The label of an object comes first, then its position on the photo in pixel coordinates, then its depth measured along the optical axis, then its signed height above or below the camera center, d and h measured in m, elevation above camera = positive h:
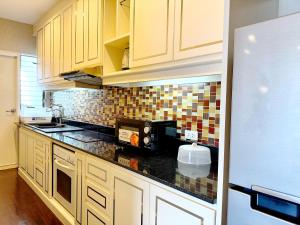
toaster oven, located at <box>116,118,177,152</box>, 1.68 -0.23
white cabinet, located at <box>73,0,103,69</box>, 2.18 +0.74
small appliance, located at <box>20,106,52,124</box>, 3.68 -0.23
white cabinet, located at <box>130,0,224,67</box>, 1.21 +0.46
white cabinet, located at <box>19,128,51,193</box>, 2.61 -0.74
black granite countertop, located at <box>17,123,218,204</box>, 1.06 -0.39
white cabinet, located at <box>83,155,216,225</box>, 1.06 -0.57
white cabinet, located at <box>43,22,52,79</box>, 3.28 +0.75
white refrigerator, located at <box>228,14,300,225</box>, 0.70 -0.06
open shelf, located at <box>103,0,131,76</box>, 1.99 +0.67
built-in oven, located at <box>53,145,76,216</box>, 2.07 -0.76
